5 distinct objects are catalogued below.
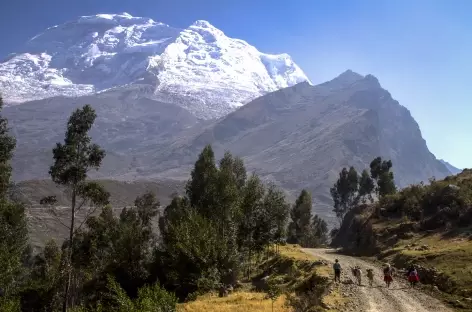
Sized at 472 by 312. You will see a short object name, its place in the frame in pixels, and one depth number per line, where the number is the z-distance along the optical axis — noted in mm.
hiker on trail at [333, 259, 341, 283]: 35375
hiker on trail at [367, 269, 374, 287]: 34969
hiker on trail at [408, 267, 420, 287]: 34000
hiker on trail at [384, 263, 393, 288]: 34219
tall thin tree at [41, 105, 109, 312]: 39031
